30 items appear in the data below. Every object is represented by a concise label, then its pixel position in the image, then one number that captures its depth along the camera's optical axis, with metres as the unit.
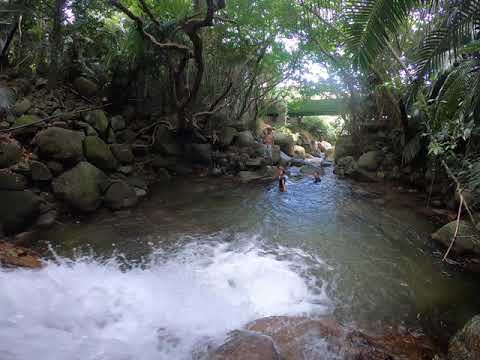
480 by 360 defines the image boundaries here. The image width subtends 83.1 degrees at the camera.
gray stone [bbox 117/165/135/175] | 7.04
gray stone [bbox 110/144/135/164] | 7.12
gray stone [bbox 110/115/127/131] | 7.65
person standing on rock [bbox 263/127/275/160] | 10.65
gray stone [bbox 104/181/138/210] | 5.79
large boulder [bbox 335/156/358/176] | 9.60
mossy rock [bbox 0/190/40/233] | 4.33
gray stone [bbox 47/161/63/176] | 5.49
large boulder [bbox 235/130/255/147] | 10.64
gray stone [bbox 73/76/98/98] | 7.49
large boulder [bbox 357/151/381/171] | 8.95
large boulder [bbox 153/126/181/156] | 8.52
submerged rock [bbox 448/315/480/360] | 2.13
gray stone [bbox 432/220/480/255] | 4.10
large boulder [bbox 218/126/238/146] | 10.25
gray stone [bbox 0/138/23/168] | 4.90
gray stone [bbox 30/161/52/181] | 5.18
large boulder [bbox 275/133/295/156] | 13.82
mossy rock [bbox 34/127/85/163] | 5.47
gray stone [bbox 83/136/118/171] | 6.19
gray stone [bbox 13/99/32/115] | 5.91
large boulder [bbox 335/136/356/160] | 10.52
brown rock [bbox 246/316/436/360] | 2.29
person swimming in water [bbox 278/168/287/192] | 7.97
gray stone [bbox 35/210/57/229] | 4.75
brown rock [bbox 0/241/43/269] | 3.44
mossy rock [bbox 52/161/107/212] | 5.27
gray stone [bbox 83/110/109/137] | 6.89
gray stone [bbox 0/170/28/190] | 4.60
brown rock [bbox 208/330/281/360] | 2.13
